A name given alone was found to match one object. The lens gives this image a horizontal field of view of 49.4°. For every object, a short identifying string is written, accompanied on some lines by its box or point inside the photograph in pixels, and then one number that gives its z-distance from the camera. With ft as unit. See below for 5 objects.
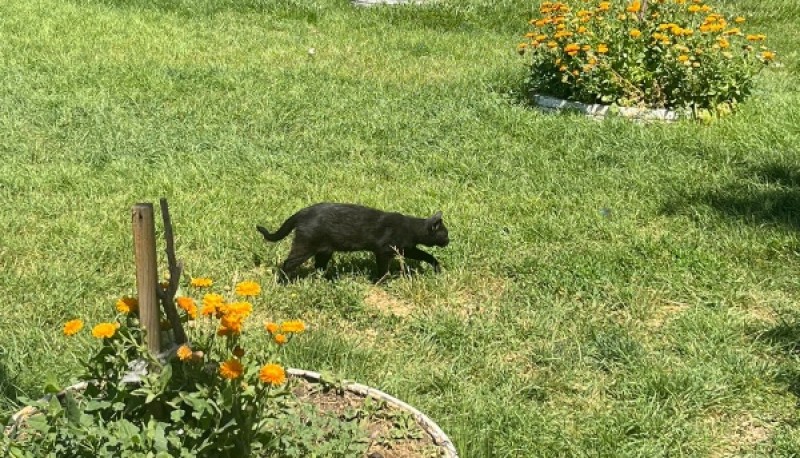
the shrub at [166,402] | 8.22
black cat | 15.60
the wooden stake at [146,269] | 8.39
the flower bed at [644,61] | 26.48
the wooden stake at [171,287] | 8.31
